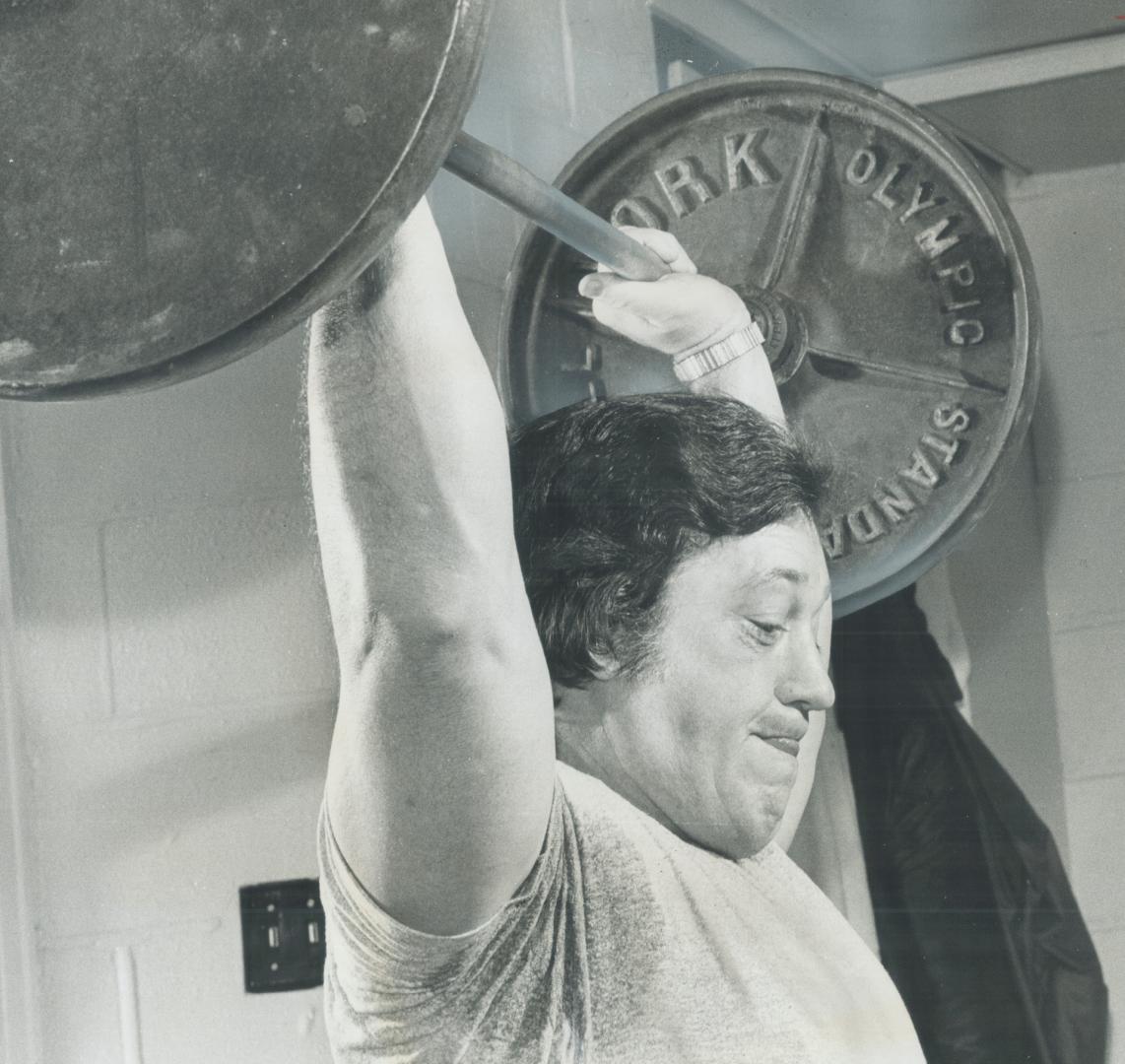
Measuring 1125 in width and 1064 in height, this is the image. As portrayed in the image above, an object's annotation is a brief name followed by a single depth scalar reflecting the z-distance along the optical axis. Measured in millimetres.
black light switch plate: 3046
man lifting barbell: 2898
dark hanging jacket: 2941
